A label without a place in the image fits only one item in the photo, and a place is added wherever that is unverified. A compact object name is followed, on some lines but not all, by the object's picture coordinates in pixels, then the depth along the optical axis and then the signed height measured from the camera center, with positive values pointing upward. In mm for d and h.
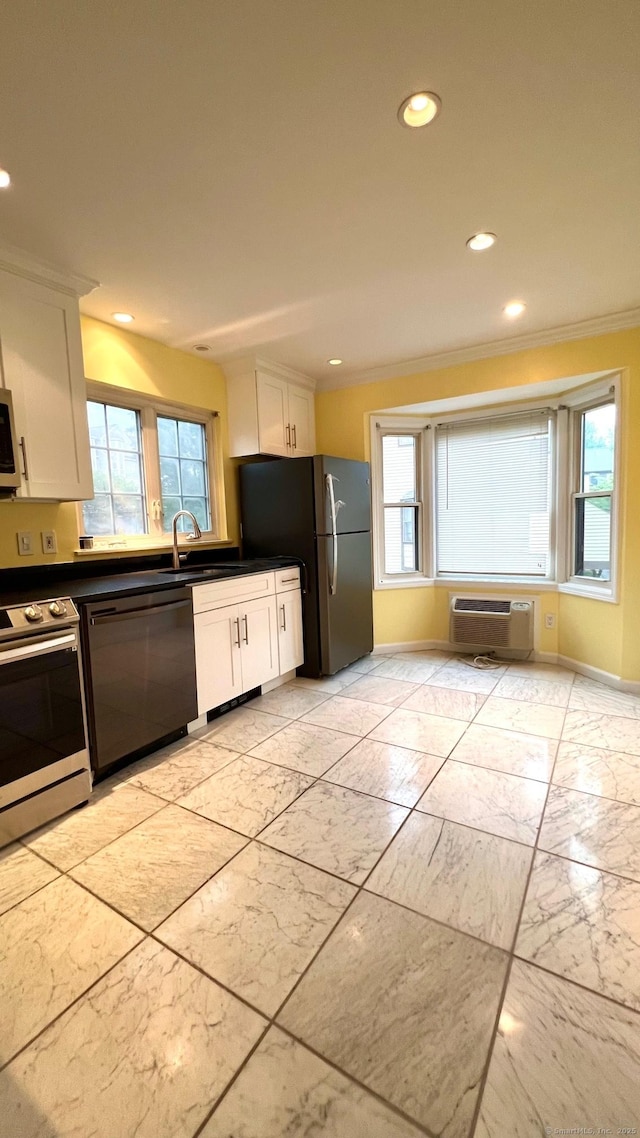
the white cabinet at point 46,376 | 2078 +783
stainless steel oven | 1683 -712
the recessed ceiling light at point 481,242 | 2016 +1271
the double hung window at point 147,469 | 2838 +452
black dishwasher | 2023 -673
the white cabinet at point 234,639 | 2609 -683
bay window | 3311 +225
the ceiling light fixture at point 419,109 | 1360 +1281
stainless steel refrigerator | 3277 -46
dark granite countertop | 1992 -249
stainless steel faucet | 2852 -12
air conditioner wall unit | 3682 -861
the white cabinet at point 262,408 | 3430 +956
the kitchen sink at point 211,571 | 2691 -249
